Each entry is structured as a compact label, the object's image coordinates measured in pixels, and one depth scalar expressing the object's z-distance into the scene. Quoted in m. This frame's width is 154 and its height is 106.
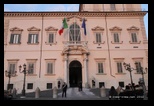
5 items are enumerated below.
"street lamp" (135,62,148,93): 22.05
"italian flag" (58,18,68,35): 22.98
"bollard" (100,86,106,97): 15.18
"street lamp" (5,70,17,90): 21.32
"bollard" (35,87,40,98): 15.20
